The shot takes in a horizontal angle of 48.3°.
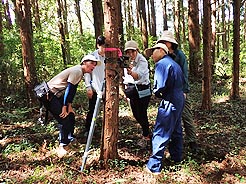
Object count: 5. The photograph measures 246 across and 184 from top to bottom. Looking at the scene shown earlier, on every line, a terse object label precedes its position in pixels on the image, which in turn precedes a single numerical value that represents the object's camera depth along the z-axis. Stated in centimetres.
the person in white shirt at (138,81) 533
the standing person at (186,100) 480
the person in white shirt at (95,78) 566
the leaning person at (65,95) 493
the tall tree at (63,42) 1420
